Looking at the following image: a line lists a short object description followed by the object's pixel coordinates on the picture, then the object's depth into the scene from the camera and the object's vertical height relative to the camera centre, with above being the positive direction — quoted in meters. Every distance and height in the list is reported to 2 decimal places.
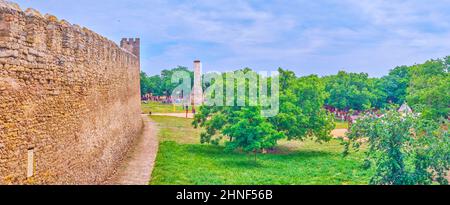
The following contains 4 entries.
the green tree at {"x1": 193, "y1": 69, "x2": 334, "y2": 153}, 20.06 -1.29
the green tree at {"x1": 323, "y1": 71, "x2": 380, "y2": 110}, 47.25 +0.26
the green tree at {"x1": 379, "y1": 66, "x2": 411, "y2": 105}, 51.56 +1.01
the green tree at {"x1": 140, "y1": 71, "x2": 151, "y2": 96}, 73.00 +1.44
